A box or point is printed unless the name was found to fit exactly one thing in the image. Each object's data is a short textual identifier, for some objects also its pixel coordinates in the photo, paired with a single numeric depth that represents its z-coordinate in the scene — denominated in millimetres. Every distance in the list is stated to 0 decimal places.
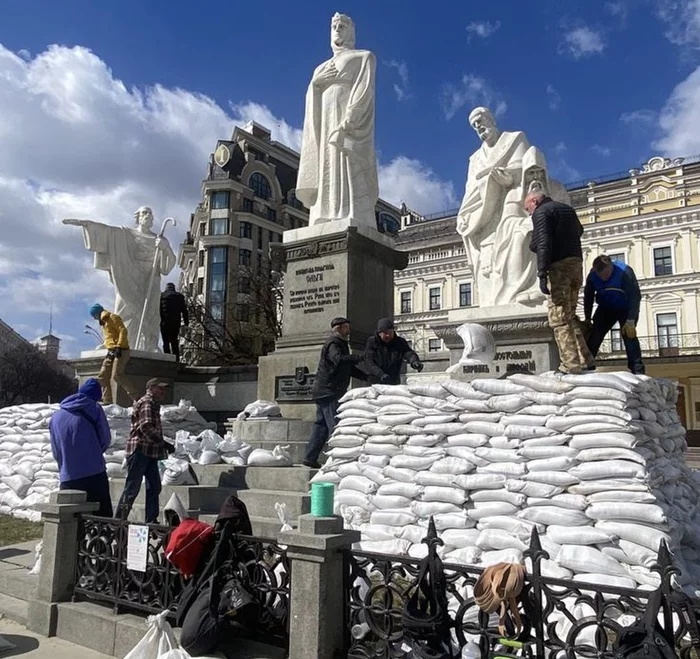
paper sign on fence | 4133
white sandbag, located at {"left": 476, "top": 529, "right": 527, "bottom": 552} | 4473
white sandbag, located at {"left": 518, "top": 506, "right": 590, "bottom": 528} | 4344
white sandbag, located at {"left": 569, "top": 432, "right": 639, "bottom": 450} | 4398
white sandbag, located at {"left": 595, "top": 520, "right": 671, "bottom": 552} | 4051
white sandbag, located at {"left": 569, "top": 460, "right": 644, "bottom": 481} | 4289
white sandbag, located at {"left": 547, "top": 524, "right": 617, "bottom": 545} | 4176
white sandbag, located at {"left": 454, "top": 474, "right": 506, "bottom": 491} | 4777
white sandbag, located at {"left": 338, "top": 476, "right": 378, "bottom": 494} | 5504
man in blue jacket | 6020
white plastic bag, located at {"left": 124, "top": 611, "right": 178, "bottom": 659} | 3625
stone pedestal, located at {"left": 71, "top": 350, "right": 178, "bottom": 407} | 11047
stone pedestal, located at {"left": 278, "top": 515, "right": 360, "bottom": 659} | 3381
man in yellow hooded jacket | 10367
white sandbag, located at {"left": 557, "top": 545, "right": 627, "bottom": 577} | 4051
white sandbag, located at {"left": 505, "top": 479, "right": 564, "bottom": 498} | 4523
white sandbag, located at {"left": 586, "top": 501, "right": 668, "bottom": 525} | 4098
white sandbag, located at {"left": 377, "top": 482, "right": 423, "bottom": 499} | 5164
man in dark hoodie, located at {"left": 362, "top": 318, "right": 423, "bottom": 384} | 6660
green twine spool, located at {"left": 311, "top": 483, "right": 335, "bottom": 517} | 3604
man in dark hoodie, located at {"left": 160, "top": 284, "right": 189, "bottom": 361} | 12609
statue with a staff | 11750
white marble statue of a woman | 9750
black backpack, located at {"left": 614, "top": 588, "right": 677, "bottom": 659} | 2434
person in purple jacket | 5461
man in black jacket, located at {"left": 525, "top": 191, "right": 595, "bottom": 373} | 5461
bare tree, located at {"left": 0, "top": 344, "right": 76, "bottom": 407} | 48656
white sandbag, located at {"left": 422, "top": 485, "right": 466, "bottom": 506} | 4887
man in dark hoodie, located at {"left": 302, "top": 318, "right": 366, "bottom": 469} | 6656
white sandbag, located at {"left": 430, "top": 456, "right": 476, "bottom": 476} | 4949
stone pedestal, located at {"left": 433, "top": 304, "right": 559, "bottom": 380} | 7625
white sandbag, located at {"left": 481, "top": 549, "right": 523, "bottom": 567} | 4398
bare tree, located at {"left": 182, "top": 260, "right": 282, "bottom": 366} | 24797
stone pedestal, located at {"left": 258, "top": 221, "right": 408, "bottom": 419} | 8859
